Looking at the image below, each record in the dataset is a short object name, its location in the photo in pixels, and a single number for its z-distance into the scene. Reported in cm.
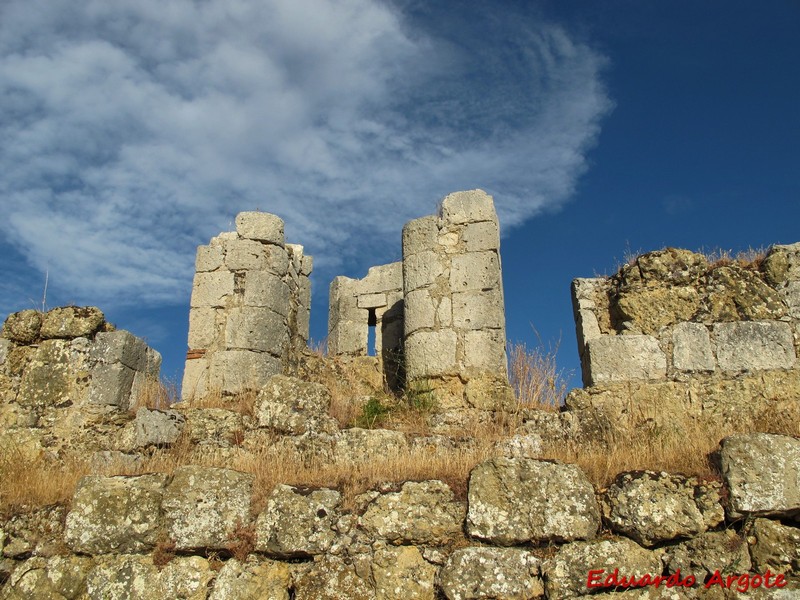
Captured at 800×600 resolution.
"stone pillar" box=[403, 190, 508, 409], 746
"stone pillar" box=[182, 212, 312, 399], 800
